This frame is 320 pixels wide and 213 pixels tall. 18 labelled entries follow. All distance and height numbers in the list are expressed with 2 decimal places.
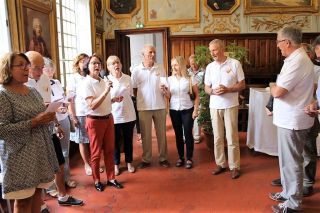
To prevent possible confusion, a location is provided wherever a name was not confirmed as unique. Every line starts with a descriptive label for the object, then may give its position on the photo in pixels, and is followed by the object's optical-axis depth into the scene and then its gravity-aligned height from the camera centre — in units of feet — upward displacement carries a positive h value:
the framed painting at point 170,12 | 25.95 +4.69
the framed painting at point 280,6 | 24.90 +4.77
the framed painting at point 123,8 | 26.32 +5.19
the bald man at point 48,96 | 9.00 -0.80
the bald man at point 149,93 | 13.30 -1.06
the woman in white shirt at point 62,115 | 10.75 -1.60
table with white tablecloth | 14.68 -2.93
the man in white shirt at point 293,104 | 8.54 -1.11
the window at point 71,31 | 18.30 +2.62
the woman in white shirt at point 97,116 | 10.80 -1.66
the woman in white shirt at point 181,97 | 13.28 -1.26
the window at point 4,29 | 11.29 +1.56
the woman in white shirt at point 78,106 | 12.54 -1.48
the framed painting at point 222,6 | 25.46 +4.99
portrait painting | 12.69 +1.74
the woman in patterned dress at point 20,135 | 6.75 -1.41
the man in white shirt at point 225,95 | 12.03 -1.11
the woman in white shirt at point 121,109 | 12.36 -1.66
